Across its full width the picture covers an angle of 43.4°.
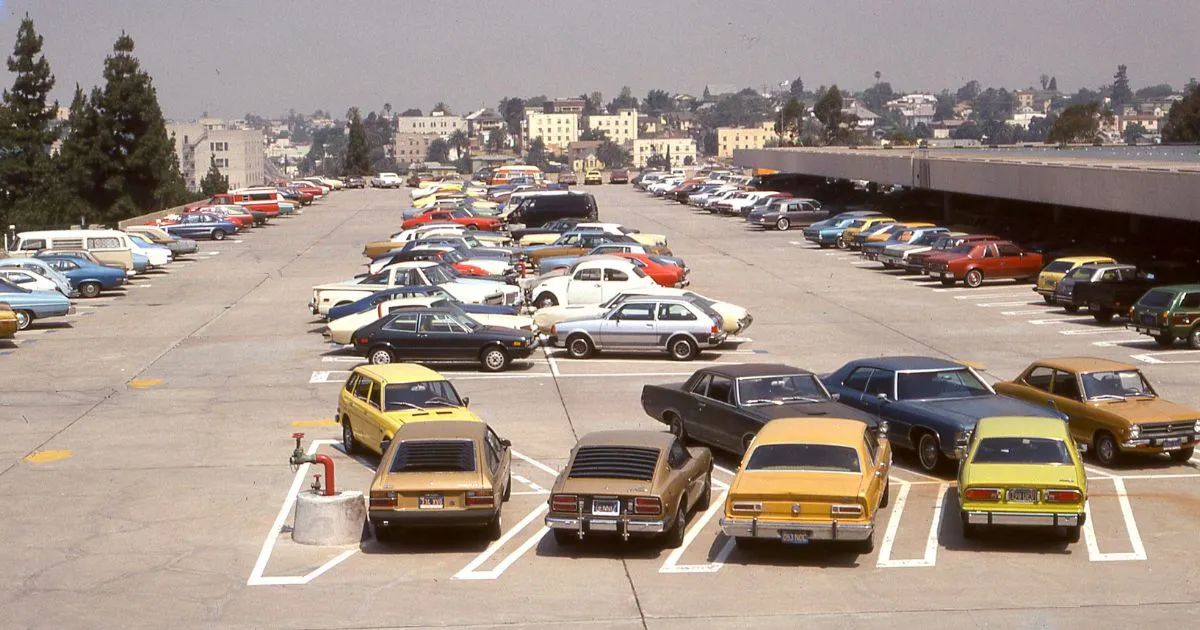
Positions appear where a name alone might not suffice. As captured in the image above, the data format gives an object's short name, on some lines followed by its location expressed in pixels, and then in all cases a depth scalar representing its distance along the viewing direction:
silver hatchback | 30.84
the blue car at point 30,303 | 37.03
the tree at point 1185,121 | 116.62
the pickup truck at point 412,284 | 36.66
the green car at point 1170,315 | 31.67
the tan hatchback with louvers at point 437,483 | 16.28
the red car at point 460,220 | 65.50
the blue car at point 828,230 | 59.84
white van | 48.62
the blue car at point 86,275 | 44.75
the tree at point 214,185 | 114.31
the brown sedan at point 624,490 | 15.83
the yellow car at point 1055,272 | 39.83
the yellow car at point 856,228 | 58.53
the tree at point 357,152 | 143.38
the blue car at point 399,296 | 33.56
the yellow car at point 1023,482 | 16.02
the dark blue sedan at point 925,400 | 19.78
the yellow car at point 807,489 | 15.45
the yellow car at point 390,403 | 20.69
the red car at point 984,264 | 45.16
